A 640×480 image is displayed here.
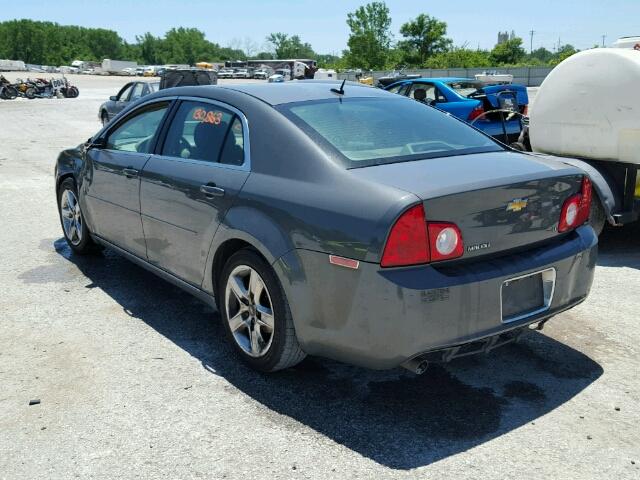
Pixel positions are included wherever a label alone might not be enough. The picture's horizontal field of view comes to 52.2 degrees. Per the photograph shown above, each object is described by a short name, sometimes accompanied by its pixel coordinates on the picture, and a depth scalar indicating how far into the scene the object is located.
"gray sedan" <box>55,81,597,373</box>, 3.00
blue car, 11.20
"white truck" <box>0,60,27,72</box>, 100.61
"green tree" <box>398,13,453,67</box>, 85.69
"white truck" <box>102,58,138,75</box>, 114.54
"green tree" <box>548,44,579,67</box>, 148.55
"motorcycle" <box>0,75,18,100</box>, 35.69
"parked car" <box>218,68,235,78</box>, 94.75
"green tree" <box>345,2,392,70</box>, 91.50
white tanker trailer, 6.07
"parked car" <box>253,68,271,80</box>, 86.06
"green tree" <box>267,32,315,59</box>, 166.00
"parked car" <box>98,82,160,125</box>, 18.54
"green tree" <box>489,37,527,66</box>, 93.00
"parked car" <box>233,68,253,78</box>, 94.44
